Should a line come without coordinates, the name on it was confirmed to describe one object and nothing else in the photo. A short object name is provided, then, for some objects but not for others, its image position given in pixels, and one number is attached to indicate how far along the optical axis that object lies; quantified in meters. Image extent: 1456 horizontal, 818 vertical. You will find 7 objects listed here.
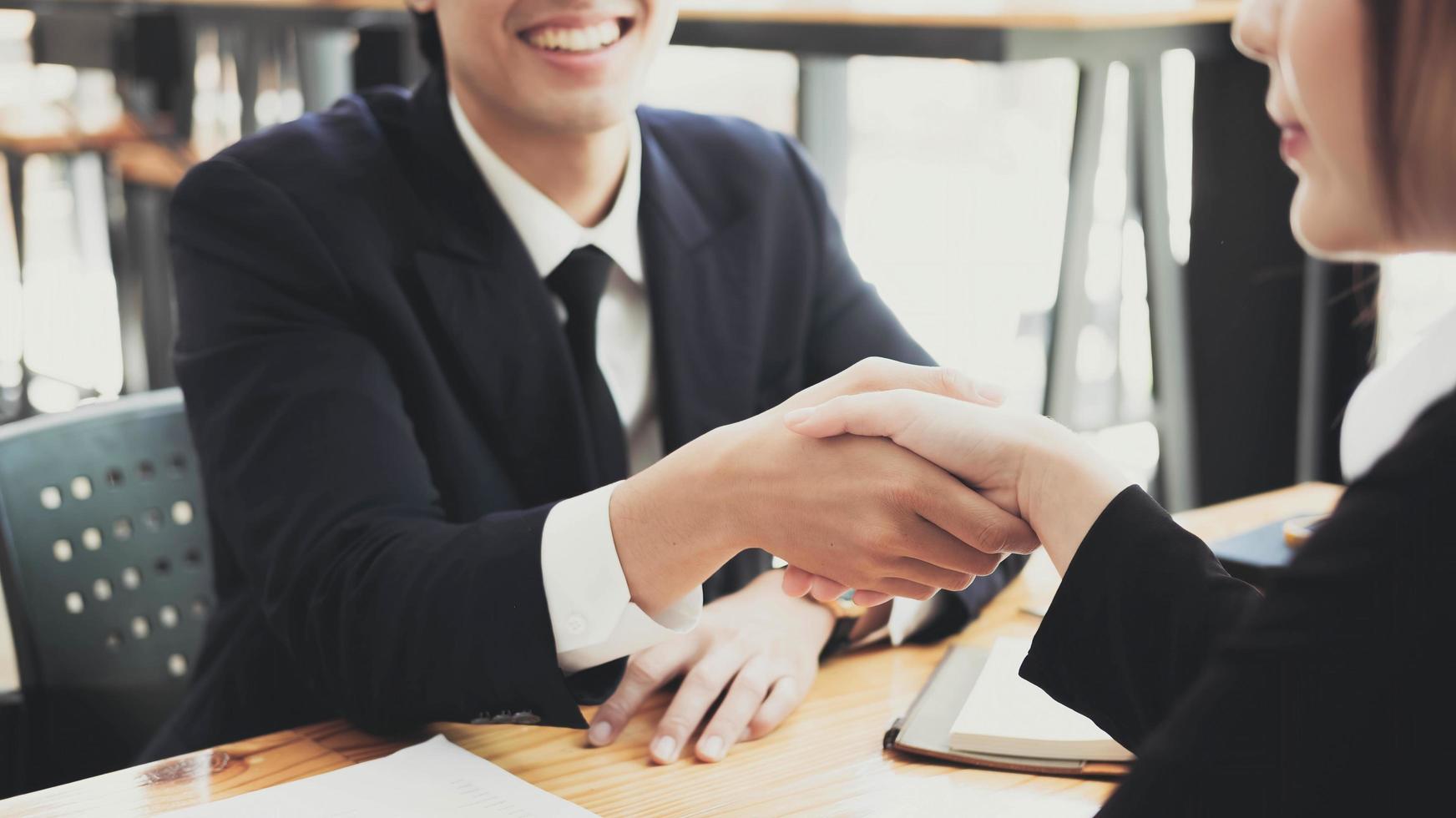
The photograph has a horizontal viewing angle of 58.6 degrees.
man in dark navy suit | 1.01
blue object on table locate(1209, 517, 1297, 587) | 1.34
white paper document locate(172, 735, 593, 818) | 0.85
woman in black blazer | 0.57
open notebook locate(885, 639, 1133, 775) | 0.94
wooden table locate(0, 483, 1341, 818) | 0.89
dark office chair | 1.29
